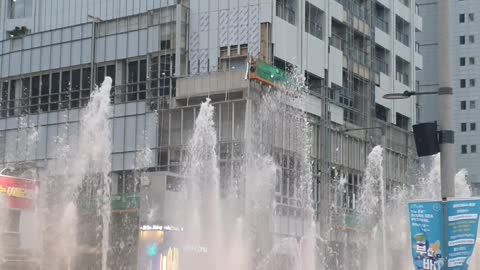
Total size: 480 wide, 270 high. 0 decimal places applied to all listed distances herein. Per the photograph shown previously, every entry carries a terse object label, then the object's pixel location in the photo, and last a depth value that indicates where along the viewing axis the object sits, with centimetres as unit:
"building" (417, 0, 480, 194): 8312
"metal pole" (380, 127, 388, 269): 5176
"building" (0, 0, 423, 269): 4288
